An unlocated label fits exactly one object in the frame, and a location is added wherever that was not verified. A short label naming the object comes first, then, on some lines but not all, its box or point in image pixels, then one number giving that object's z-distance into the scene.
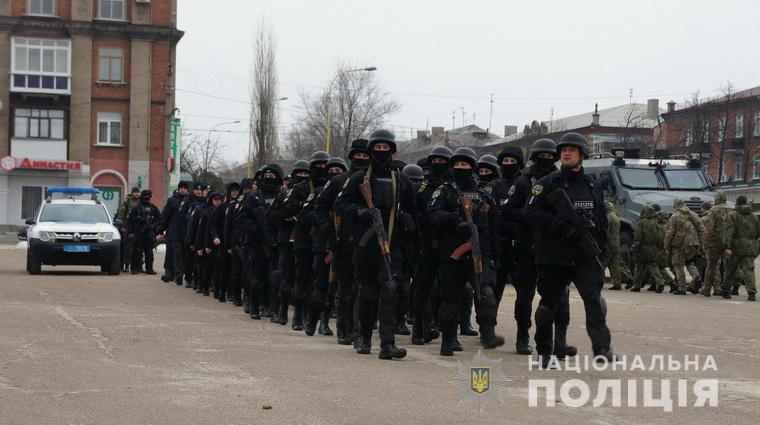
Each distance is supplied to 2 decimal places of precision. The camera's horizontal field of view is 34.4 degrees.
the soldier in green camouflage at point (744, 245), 21.48
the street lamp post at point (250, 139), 60.12
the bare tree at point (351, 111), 57.47
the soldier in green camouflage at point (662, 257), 23.48
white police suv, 23.88
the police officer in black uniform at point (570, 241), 10.23
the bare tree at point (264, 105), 60.50
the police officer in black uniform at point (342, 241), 11.59
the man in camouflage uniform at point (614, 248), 23.67
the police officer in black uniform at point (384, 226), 10.93
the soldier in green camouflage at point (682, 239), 22.73
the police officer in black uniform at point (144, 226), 26.22
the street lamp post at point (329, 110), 47.19
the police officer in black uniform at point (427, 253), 11.71
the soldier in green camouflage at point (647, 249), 23.36
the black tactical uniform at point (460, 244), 11.21
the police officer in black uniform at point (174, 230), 23.32
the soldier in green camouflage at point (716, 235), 21.59
